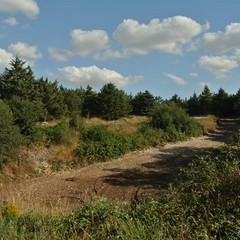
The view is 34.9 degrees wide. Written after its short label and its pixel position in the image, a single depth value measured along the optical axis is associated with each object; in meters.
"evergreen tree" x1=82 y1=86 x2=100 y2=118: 38.66
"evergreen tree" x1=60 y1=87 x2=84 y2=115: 37.56
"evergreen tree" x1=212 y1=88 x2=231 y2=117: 50.97
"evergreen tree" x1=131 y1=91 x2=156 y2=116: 42.47
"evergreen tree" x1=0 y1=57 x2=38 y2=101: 32.22
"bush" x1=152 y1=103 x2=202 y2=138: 27.92
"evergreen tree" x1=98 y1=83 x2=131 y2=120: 37.12
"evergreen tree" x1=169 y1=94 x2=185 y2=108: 55.48
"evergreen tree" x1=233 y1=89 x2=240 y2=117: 48.01
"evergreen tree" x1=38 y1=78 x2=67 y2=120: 34.41
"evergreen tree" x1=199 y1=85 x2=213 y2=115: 52.12
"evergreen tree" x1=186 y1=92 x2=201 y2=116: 54.02
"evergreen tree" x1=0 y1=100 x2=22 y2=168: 17.64
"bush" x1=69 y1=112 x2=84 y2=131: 23.30
